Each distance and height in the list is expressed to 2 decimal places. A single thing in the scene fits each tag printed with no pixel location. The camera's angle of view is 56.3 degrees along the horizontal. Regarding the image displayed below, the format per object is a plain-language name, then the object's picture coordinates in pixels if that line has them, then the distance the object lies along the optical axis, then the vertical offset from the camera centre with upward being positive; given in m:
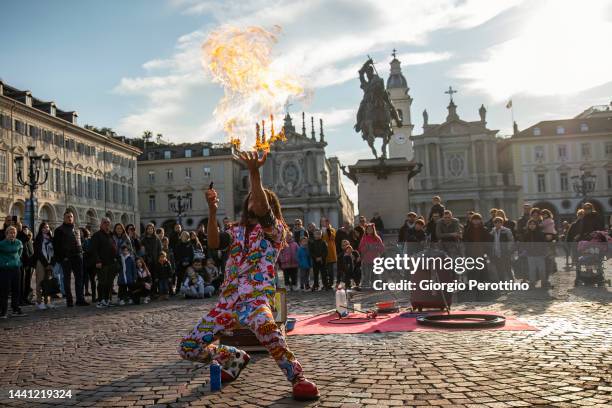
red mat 8.34 -1.42
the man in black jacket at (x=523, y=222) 15.07 +0.13
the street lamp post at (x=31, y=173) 21.82 +3.24
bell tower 82.81 +17.63
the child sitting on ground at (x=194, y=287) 15.02 -1.20
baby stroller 14.08 -0.85
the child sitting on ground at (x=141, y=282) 14.24 -0.95
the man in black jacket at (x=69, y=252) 13.76 -0.10
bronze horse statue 21.02 +4.56
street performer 4.77 -0.43
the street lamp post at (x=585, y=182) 37.41 +2.87
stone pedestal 20.11 +1.60
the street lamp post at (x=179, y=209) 41.23 +2.54
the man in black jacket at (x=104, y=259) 13.78 -0.32
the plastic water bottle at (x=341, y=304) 9.70 -1.16
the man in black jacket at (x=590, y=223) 14.53 +0.02
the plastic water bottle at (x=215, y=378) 5.18 -1.24
